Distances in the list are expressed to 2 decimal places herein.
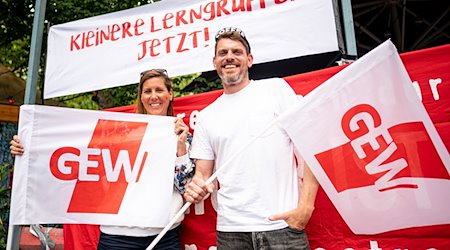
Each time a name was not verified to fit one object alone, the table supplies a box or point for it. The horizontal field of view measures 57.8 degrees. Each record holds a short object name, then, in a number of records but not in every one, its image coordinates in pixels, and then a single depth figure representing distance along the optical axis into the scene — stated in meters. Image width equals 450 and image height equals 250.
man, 1.99
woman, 2.40
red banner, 2.24
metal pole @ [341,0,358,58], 2.51
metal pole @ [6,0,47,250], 3.45
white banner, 2.76
